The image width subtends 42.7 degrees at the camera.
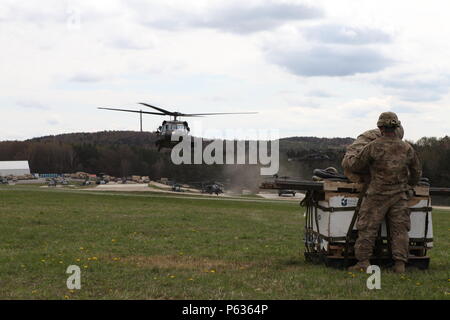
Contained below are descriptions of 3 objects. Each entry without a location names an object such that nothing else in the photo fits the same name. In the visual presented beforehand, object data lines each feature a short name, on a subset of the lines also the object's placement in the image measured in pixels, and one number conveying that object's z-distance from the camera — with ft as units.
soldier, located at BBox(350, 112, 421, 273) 30.63
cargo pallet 31.37
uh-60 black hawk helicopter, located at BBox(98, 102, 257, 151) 182.91
